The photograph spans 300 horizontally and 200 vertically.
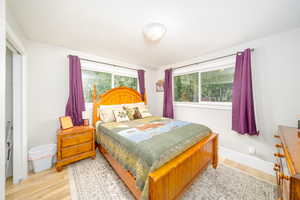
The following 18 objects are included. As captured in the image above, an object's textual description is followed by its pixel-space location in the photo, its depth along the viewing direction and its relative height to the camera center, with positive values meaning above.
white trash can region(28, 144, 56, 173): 1.84 -0.96
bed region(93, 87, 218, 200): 1.10 -0.69
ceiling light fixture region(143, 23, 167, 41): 1.55 +1.00
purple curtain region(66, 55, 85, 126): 2.31 +0.13
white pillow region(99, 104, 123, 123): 2.51 -0.33
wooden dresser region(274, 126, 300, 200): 0.59 -0.42
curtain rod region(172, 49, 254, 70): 2.39 +0.97
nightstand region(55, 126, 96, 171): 1.86 -0.81
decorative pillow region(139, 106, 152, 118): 2.95 -0.35
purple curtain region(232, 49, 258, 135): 2.08 +0.04
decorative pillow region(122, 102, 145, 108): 2.98 -0.15
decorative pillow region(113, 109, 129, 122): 2.50 -0.37
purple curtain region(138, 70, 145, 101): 3.56 +0.60
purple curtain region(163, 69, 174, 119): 3.46 +0.16
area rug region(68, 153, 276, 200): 1.42 -1.24
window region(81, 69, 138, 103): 2.71 +0.51
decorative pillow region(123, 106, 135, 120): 2.69 -0.30
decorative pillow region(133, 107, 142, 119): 2.78 -0.37
